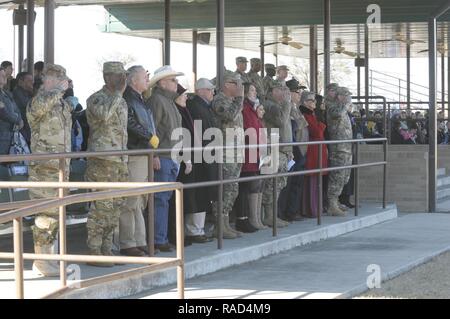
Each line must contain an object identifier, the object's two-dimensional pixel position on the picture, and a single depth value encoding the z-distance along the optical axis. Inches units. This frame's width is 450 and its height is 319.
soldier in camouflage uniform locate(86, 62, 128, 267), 312.7
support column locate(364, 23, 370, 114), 920.9
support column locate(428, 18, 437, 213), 594.9
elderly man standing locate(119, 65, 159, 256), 325.7
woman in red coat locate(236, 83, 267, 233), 398.3
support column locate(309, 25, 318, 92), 829.2
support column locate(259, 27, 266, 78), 917.4
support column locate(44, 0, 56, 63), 386.3
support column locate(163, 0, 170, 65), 623.8
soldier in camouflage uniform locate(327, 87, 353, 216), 490.9
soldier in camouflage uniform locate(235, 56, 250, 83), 471.5
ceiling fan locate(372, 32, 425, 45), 1000.5
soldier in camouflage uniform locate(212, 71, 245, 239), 379.2
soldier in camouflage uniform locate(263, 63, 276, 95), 476.1
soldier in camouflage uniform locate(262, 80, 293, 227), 426.9
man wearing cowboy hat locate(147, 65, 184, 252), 341.4
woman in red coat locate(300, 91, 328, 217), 471.2
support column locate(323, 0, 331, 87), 611.5
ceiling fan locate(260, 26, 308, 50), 906.1
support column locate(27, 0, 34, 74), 472.7
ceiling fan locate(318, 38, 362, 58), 1080.2
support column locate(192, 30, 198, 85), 821.9
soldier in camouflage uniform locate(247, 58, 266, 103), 468.1
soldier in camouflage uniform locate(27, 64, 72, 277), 299.9
